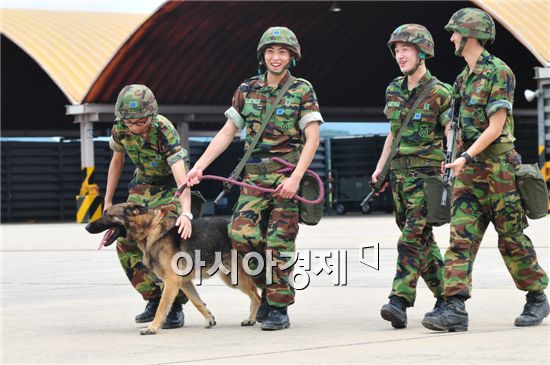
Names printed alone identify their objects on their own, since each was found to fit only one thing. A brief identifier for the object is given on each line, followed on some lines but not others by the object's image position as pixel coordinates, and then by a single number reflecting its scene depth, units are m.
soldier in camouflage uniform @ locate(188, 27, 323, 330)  15.81
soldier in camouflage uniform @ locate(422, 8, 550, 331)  14.82
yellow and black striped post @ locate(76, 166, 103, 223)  60.69
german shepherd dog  15.86
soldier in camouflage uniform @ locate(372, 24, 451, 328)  15.40
